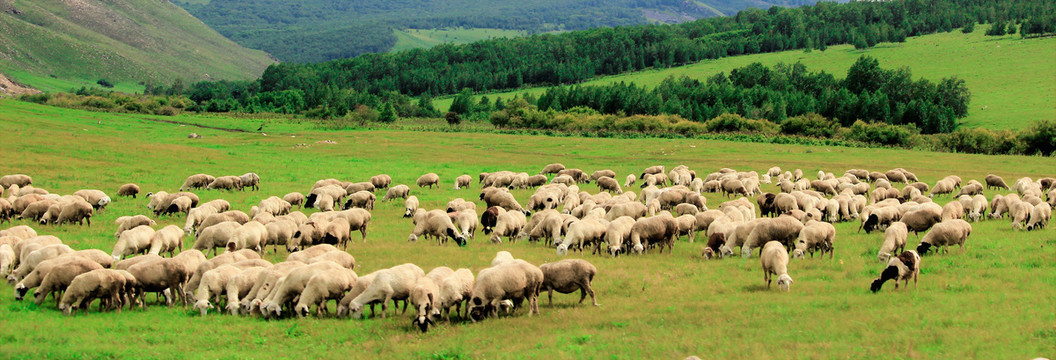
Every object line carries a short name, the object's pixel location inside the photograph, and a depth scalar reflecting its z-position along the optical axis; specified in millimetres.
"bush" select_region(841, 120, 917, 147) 75125
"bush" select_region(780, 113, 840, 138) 84250
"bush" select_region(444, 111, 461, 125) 114375
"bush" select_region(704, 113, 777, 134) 89188
